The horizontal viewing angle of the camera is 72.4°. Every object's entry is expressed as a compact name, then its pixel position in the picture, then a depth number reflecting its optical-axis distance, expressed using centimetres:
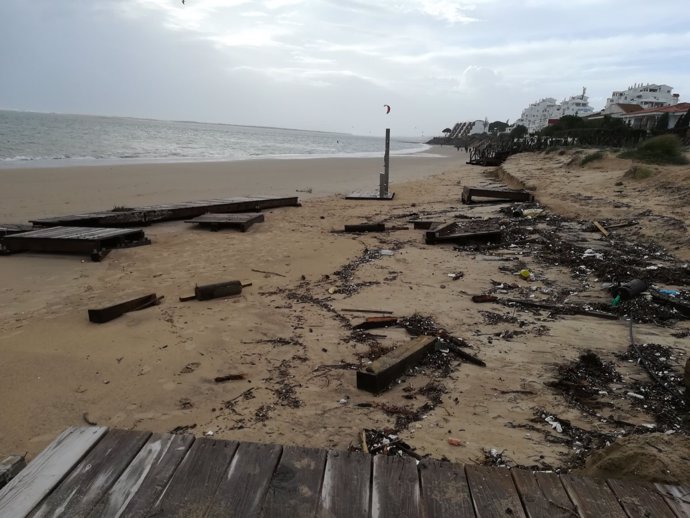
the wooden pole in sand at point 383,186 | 1620
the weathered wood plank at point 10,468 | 183
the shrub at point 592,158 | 2119
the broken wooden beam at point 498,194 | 1384
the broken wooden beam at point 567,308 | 520
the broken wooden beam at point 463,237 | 889
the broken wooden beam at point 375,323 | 505
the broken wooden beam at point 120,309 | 513
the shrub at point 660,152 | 1770
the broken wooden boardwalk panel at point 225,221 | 1053
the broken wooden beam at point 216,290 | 588
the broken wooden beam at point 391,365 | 367
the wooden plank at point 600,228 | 883
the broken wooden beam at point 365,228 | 1041
